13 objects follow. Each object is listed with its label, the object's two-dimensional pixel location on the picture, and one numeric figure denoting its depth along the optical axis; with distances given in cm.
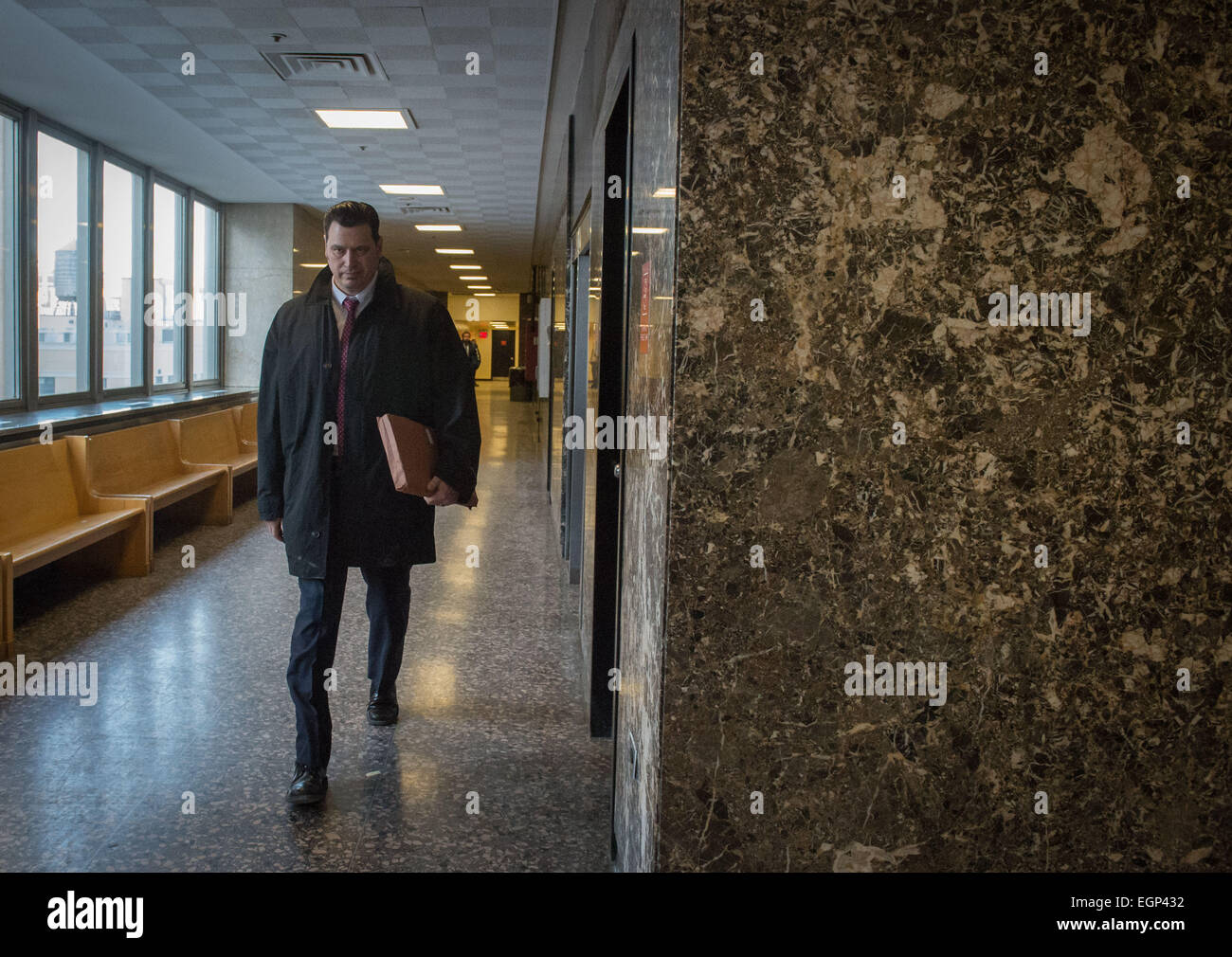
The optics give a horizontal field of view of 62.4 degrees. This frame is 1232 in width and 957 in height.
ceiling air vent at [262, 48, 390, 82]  604
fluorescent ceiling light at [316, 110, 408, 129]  751
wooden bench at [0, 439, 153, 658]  470
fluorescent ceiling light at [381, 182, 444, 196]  1091
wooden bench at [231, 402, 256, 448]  1009
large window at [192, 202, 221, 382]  1209
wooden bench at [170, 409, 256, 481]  827
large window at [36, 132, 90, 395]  777
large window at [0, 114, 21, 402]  714
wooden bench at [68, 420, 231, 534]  624
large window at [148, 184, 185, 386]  1065
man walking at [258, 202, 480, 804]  296
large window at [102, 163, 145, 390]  920
